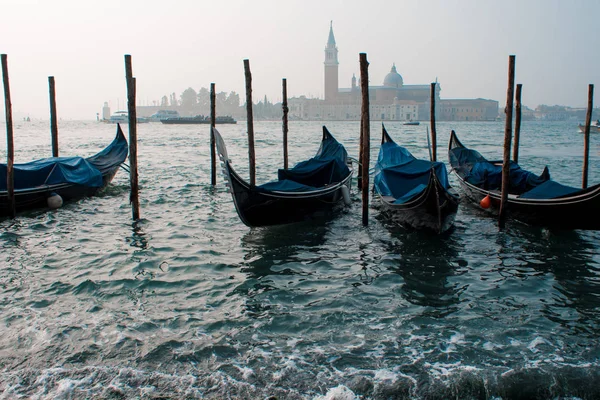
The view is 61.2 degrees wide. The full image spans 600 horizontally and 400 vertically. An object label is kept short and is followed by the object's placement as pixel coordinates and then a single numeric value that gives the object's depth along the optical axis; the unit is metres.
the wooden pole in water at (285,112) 8.47
